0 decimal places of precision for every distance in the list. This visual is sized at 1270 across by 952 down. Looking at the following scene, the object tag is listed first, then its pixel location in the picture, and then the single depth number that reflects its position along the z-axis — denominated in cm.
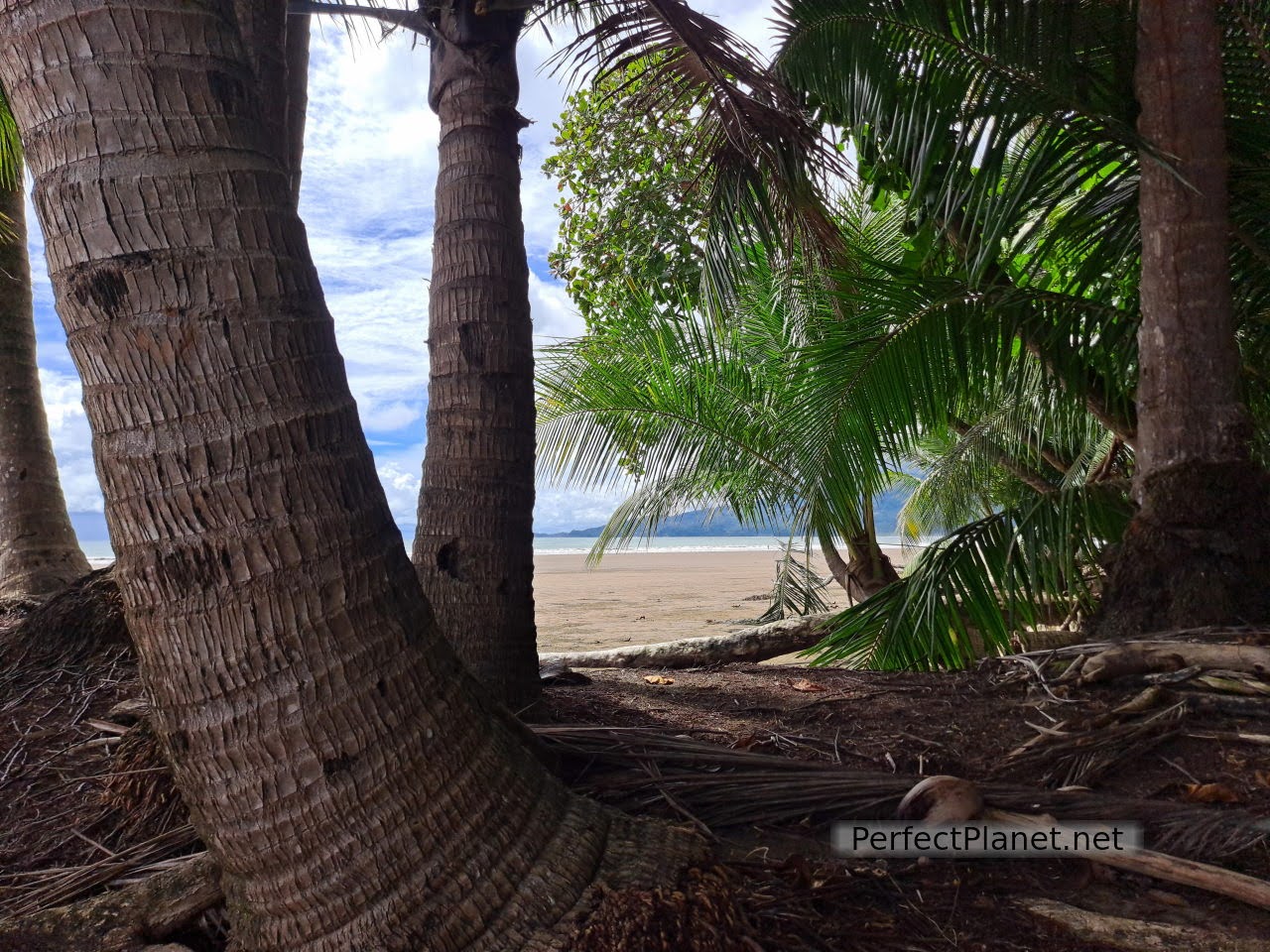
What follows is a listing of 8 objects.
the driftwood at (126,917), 201
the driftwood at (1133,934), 204
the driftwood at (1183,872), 219
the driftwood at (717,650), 623
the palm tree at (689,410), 710
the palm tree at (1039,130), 457
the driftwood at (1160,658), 335
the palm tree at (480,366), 315
